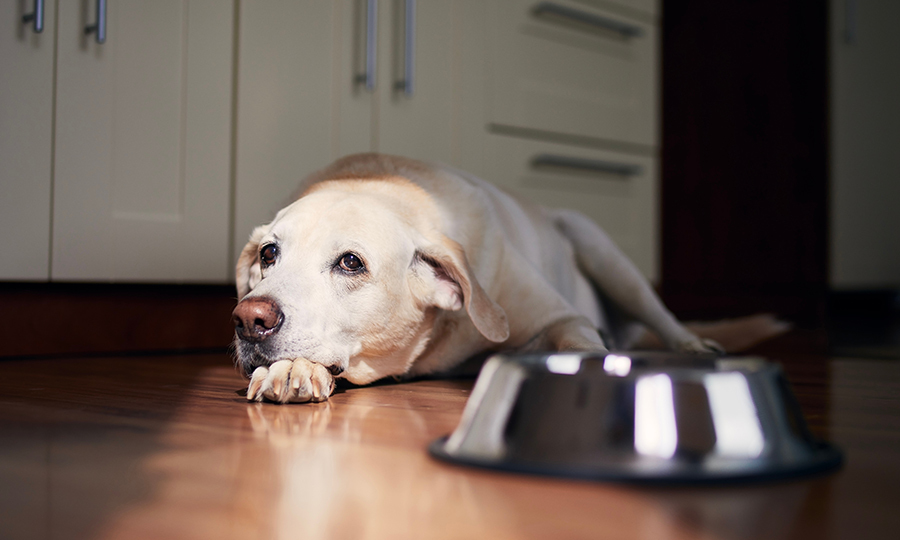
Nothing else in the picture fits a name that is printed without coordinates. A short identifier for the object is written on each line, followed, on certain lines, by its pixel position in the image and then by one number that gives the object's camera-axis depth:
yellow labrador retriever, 1.38
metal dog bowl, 0.77
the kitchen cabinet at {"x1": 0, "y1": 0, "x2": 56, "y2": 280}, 1.96
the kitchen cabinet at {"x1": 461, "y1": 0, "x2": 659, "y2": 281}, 2.96
